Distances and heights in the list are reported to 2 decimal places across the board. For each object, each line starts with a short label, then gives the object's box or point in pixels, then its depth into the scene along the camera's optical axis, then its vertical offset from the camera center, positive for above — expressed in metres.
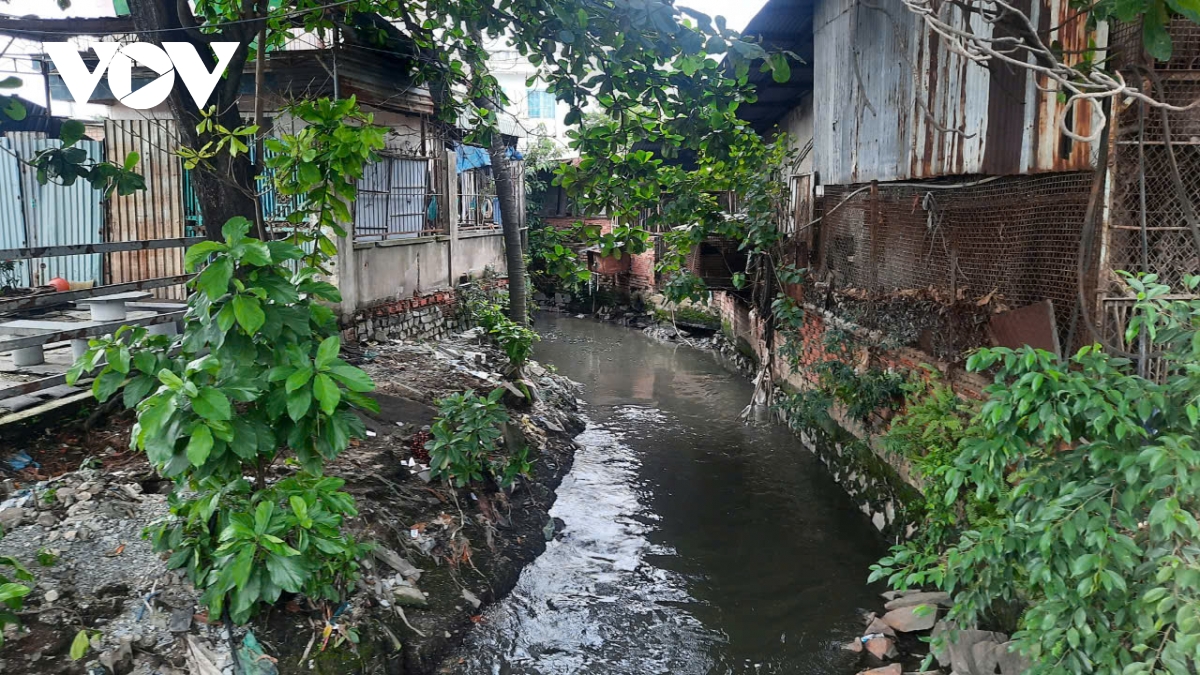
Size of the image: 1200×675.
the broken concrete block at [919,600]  5.49 -2.39
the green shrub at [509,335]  10.20 -1.05
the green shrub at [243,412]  3.62 -0.76
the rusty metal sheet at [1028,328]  4.61 -0.39
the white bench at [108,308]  5.86 -0.46
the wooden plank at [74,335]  4.78 -0.59
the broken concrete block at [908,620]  5.40 -2.46
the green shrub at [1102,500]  2.69 -0.89
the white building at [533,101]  30.00 +6.14
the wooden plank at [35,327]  5.80 -0.62
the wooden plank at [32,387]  4.71 -0.89
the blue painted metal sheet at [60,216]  8.60 +0.32
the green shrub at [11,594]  3.12 -1.42
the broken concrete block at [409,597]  5.16 -2.26
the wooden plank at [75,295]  4.71 -0.32
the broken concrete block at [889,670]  4.95 -2.55
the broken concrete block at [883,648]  5.23 -2.56
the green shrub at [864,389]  7.01 -1.17
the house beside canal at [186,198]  8.62 +0.56
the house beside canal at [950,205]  4.11 +0.42
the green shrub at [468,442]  6.61 -1.58
